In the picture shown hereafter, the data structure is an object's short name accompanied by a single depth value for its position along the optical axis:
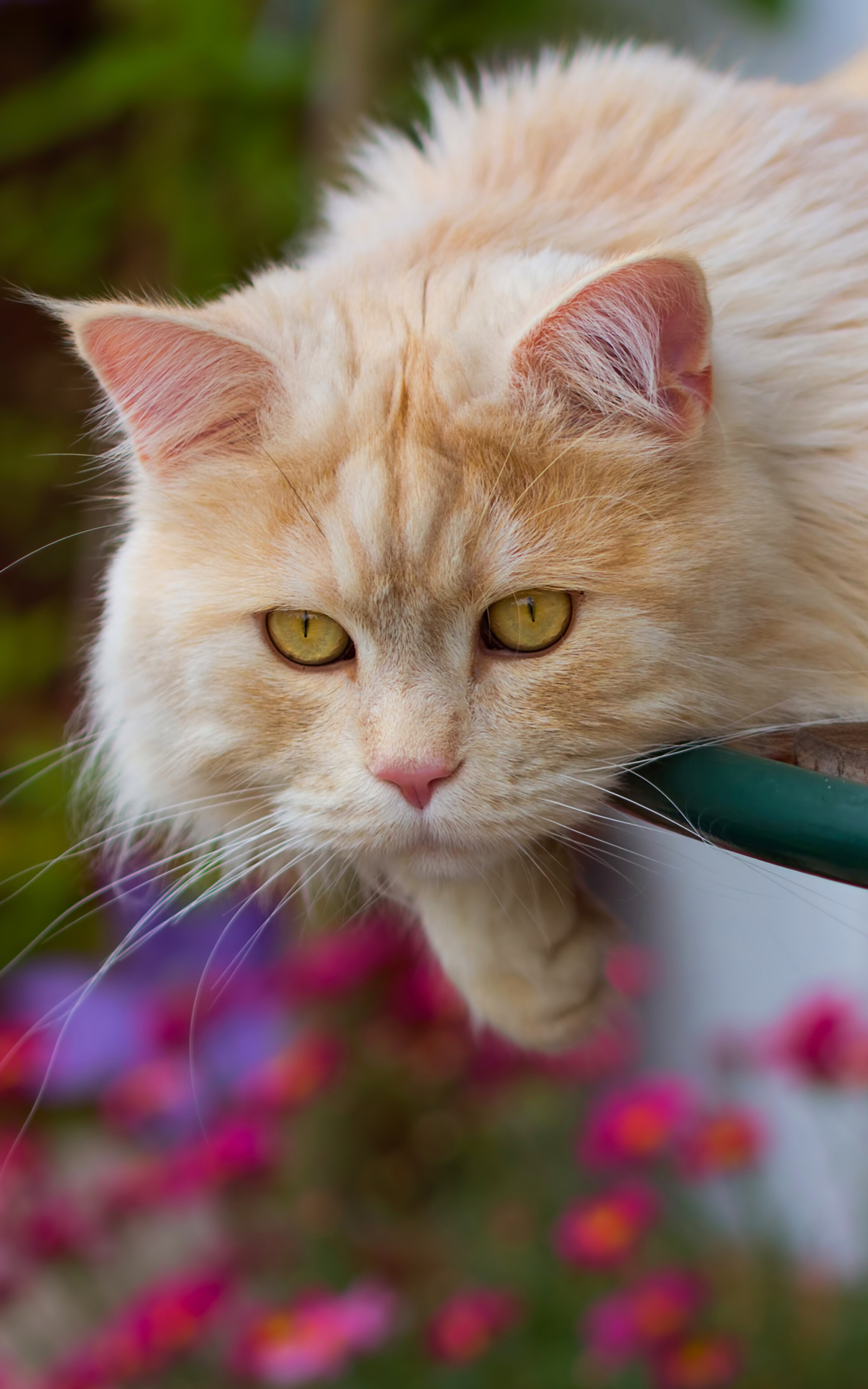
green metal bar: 0.49
